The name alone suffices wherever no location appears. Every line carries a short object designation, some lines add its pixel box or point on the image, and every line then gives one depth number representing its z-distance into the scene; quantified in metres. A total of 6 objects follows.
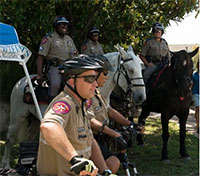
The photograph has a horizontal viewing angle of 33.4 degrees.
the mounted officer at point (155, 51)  7.99
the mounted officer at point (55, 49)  6.25
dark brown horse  6.78
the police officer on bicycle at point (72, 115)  2.48
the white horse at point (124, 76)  5.98
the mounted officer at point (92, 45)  7.09
